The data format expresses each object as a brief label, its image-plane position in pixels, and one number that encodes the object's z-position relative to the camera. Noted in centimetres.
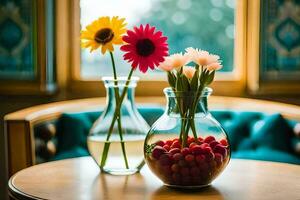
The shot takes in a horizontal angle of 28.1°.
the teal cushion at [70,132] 202
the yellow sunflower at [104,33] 132
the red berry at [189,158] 114
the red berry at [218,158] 118
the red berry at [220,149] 118
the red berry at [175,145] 118
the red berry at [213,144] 118
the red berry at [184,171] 115
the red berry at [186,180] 116
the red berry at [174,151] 116
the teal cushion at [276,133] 200
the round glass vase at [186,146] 115
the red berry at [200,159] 114
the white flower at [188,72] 120
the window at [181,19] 239
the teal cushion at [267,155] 195
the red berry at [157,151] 117
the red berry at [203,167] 115
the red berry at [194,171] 115
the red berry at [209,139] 119
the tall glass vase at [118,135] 133
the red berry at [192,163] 115
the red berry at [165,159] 116
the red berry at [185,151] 115
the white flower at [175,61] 119
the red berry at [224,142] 120
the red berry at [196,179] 116
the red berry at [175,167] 116
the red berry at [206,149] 115
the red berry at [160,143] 119
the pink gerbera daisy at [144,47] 124
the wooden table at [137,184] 114
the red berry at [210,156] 115
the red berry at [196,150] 115
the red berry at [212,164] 116
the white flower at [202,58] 118
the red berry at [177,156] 114
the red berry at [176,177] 117
